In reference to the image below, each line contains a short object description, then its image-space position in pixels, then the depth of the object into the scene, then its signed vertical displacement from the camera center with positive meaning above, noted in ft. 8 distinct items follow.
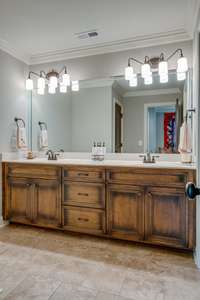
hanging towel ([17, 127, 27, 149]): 10.01 +0.34
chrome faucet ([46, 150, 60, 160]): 10.16 -0.45
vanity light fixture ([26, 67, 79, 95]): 10.23 +3.05
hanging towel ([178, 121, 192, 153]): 7.93 +0.16
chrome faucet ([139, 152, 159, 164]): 8.65 -0.53
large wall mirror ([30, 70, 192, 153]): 8.95 +1.37
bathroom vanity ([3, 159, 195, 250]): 7.03 -1.95
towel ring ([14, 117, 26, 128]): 10.20 +1.17
